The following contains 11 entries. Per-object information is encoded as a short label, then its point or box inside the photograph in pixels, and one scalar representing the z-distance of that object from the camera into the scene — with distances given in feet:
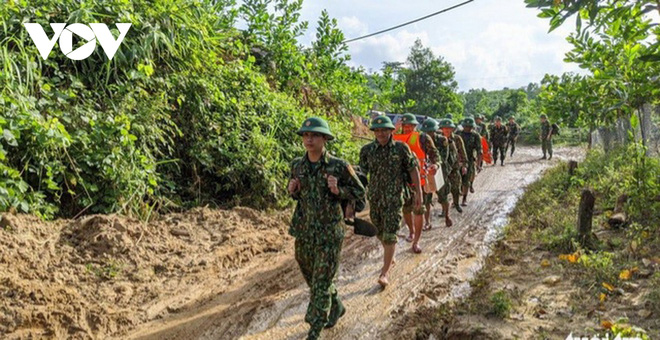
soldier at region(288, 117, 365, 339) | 12.68
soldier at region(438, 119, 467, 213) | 28.55
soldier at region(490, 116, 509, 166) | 51.49
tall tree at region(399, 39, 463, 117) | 134.31
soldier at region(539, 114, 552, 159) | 56.93
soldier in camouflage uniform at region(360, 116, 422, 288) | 17.83
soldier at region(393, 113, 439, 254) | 21.49
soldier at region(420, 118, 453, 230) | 25.99
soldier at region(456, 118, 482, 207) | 32.37
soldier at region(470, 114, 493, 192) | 52.23
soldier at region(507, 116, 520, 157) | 58.18
